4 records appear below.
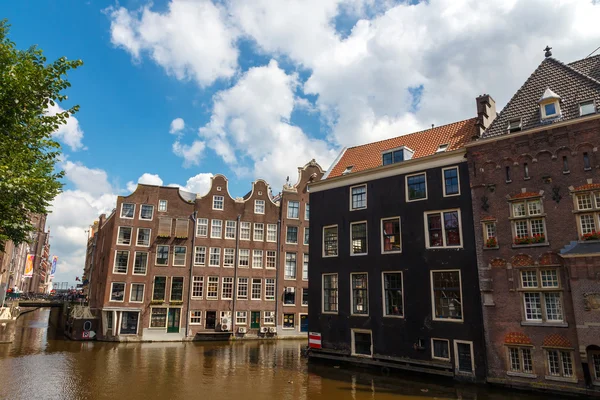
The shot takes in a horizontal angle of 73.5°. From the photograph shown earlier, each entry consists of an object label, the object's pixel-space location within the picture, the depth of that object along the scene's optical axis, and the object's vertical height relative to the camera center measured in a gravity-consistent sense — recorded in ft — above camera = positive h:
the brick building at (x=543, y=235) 58.54 +10.57
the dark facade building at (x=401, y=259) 71.87 +8.20
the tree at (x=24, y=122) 50.11 +23.48
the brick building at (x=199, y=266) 130.93 +11.15
